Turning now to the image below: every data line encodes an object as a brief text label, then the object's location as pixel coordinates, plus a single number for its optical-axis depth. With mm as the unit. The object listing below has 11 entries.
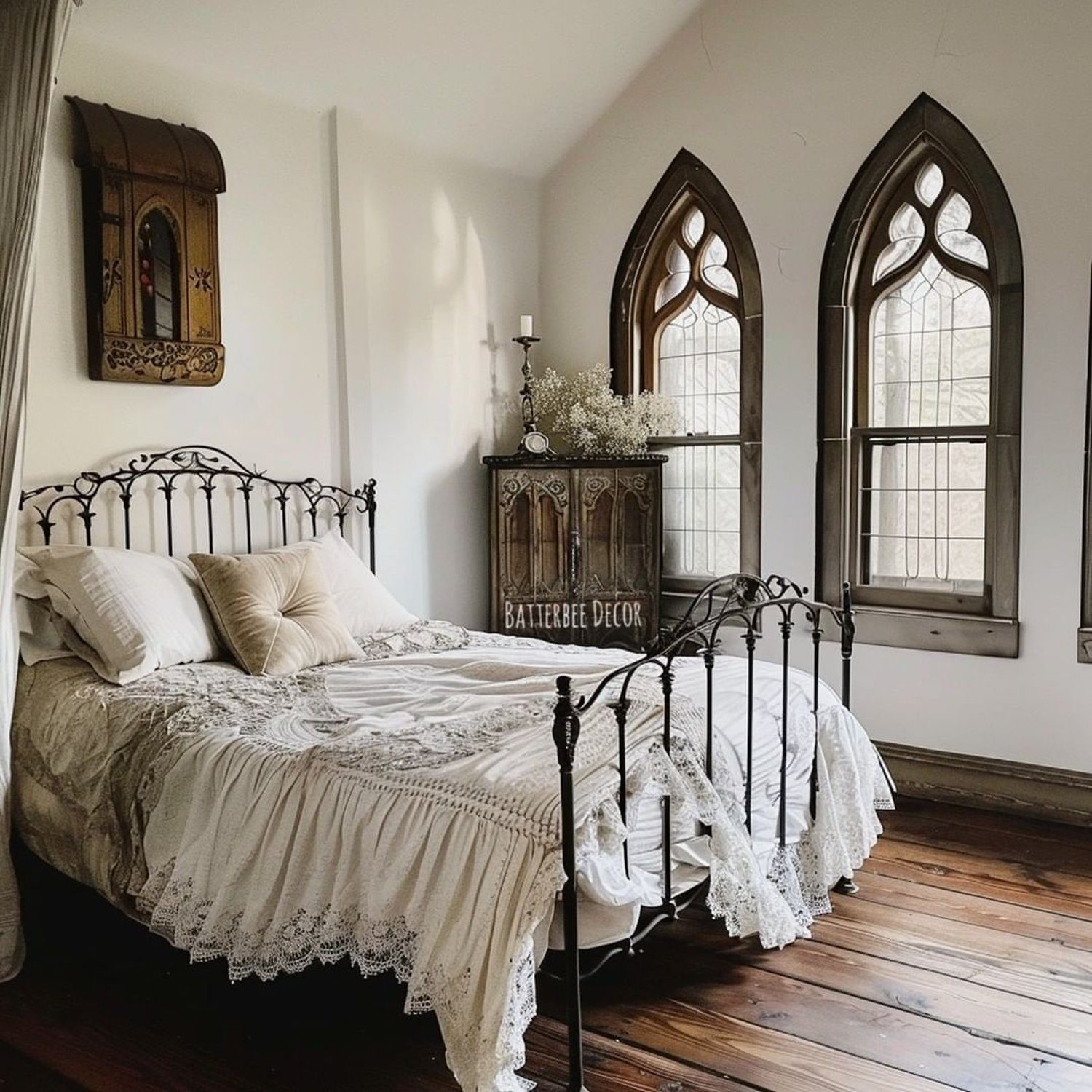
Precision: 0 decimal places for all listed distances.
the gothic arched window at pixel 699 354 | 4594
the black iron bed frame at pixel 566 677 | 2188
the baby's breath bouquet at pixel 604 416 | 4766
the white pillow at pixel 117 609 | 3131
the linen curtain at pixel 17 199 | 2729
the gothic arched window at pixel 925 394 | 4000
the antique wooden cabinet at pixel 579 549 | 4672
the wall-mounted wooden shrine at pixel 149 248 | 3467
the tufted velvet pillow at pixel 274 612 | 3354
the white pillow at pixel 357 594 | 3854
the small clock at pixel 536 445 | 4773
